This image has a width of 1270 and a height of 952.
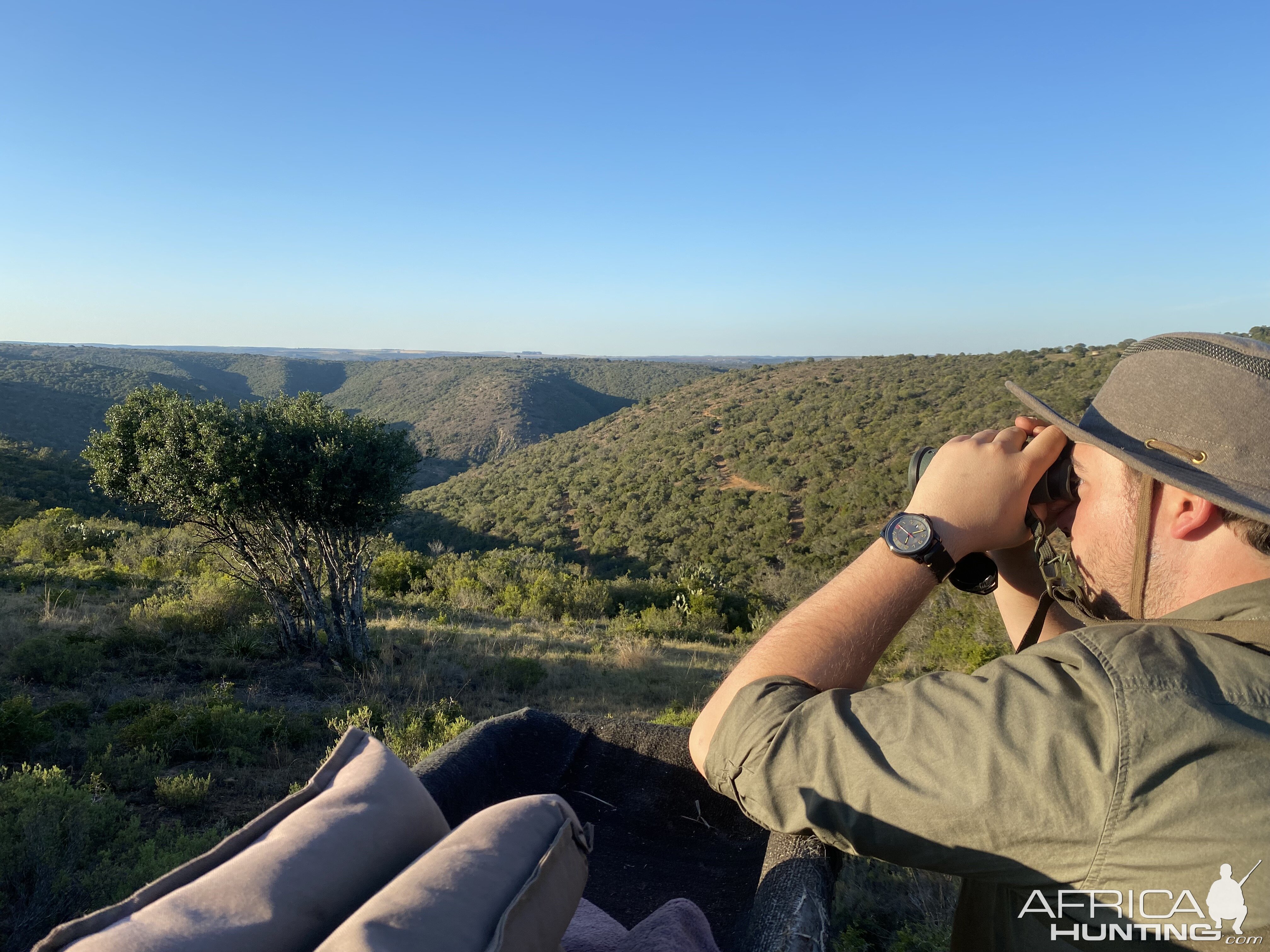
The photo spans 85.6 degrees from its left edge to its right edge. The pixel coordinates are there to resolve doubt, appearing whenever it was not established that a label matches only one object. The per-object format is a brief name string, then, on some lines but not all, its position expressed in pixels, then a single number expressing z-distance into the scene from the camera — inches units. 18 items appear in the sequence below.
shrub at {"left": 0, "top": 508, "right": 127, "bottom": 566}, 463.2
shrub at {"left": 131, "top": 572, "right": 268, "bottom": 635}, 286.4
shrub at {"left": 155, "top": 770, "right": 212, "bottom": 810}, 146.6
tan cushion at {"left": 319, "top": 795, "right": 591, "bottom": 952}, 30.6
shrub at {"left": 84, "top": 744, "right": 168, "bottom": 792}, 154.3
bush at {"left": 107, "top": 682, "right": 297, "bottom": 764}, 172.2
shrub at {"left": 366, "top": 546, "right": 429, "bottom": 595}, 540.1
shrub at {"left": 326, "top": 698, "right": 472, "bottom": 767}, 177.9
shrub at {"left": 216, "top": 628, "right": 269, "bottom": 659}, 274.1
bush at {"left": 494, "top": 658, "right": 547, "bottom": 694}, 278.8
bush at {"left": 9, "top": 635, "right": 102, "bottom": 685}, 220.4
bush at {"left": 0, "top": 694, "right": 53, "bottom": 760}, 164.7
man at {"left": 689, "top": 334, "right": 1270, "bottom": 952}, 30.8
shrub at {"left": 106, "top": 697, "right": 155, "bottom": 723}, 191.3
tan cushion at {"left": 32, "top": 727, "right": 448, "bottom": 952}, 30.5
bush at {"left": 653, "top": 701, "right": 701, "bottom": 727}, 212.8
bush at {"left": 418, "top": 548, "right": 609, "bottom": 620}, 510.3
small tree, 261.7
